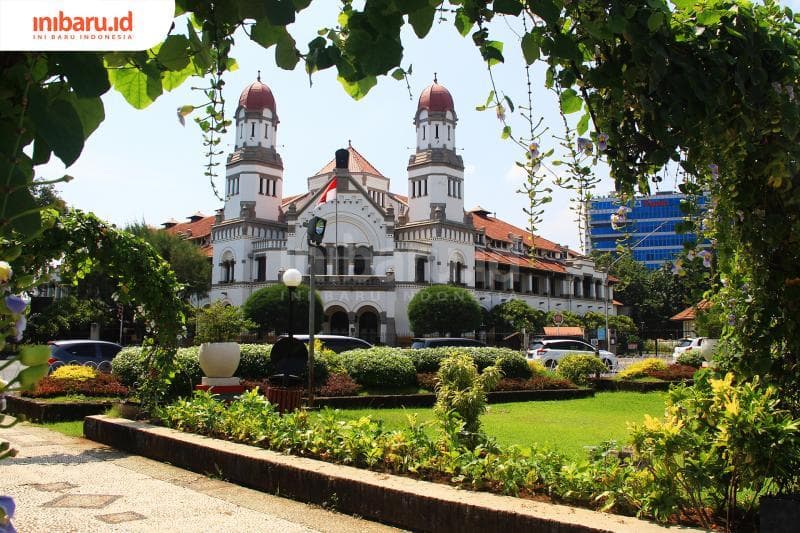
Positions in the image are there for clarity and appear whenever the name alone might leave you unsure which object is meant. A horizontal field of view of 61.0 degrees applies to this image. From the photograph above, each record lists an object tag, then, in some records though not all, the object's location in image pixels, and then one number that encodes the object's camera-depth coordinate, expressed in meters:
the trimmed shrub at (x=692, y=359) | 23.89
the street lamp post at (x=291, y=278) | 12.82
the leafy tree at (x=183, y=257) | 52.34
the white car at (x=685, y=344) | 33.23
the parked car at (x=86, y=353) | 22.59
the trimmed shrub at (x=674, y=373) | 21.11
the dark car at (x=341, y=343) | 25.97
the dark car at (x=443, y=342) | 29.06
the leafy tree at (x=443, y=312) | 49.34
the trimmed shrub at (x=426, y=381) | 17.03
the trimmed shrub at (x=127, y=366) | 15.41
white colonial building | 53.25
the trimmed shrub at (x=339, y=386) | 15.54
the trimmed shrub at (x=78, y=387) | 13.97
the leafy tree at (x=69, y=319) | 40.09
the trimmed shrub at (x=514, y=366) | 18.66
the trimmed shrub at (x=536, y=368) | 19.66
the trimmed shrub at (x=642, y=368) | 21.66
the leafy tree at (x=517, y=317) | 55.76
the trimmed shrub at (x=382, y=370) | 16.66
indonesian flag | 40.09
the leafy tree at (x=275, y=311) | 46.67
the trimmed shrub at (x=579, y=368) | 20.55
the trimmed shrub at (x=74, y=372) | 15.09
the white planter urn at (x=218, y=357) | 11.83
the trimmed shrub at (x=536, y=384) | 17.30
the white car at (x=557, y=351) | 30.22
